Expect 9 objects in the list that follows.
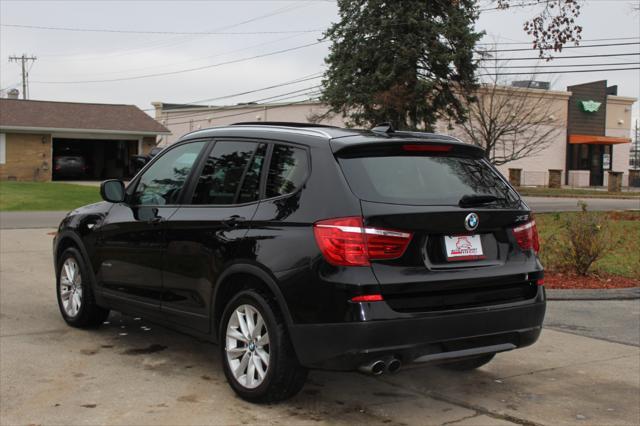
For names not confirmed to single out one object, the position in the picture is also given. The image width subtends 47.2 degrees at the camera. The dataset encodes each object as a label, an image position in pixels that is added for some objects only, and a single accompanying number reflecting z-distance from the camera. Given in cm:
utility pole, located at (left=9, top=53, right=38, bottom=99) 7906
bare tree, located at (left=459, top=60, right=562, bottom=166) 3647
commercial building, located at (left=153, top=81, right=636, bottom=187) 5434
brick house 4284
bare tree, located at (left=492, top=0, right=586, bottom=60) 1349
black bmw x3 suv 420
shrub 977
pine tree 3544
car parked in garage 4525
